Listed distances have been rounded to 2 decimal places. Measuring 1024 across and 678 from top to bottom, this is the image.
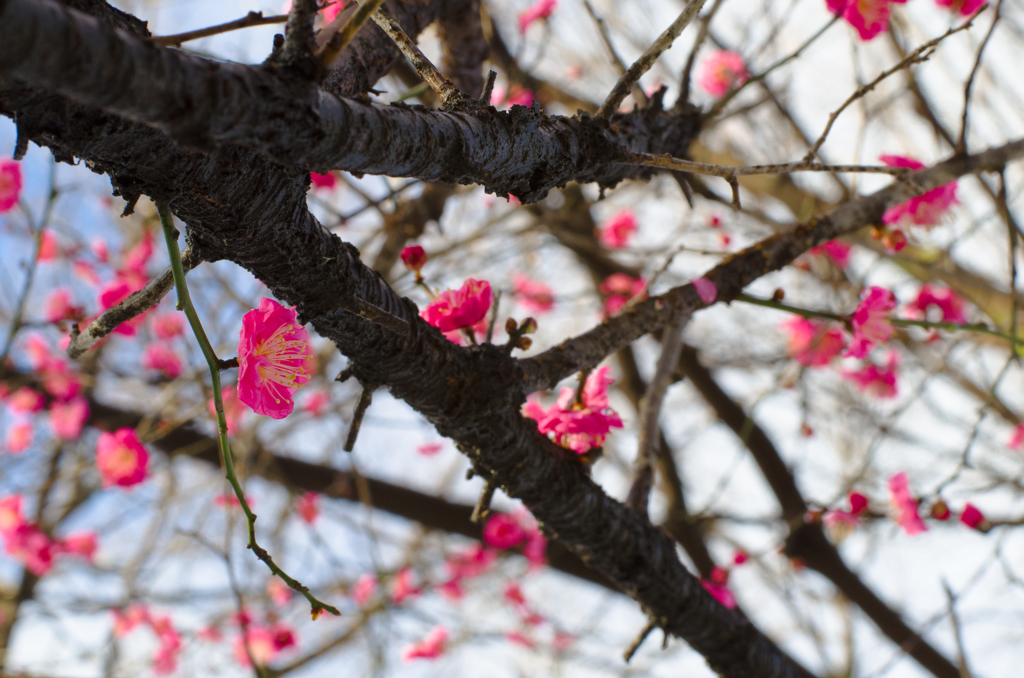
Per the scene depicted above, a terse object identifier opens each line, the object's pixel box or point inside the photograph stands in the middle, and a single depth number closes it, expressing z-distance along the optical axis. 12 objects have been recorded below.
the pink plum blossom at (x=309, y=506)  2.95
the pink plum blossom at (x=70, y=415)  2.74
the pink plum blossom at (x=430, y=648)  2.42
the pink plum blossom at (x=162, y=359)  3.15
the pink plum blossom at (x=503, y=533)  2.40
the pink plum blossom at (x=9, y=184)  2.14
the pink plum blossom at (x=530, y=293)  3.05
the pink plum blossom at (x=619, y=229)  3.03
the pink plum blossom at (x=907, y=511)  1.64
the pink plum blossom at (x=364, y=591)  3.43
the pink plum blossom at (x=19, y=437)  3.46
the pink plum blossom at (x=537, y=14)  2.17
